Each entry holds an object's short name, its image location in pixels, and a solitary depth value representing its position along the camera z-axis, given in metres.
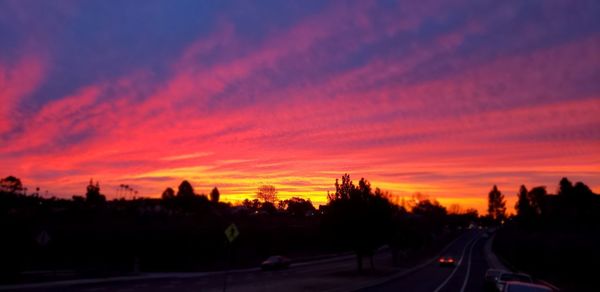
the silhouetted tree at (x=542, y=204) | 191.88
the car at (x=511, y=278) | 30.13
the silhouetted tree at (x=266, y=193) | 56.41
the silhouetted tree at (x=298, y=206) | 65.83
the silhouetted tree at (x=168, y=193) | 188.71
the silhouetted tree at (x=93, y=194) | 133.26
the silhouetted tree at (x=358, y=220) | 49.91
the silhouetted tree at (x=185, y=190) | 150.12
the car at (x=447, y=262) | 66.06
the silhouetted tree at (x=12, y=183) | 127.75
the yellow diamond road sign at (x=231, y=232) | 24.32
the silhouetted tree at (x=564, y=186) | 164.18
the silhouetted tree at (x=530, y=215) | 141.34
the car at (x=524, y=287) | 20.14
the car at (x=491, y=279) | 34.01
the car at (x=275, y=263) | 57.84
